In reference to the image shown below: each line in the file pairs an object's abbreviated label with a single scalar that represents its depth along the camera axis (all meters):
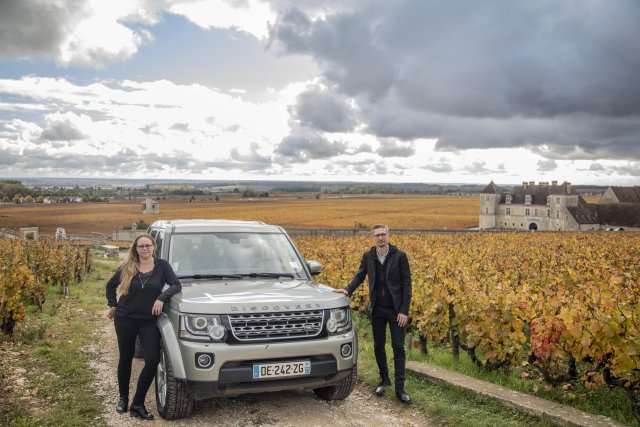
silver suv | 5.46
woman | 5.87
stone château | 81.62
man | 6.53
